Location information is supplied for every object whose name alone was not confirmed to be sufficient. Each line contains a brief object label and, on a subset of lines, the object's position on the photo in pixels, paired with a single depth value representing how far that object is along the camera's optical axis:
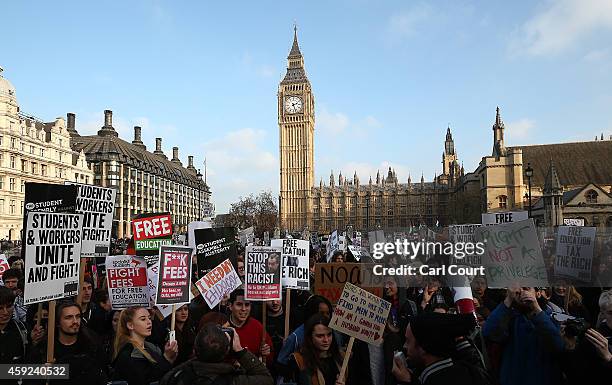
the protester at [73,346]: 4.20
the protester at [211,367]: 3.16
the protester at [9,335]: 4.81
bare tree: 72.69
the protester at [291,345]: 4.67
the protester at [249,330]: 5.43
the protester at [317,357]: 4.16
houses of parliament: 113.19
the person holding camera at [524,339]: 3.68
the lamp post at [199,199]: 99.44
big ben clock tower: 114.06
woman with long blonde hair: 4.09
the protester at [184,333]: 5.36
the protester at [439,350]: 2.85
